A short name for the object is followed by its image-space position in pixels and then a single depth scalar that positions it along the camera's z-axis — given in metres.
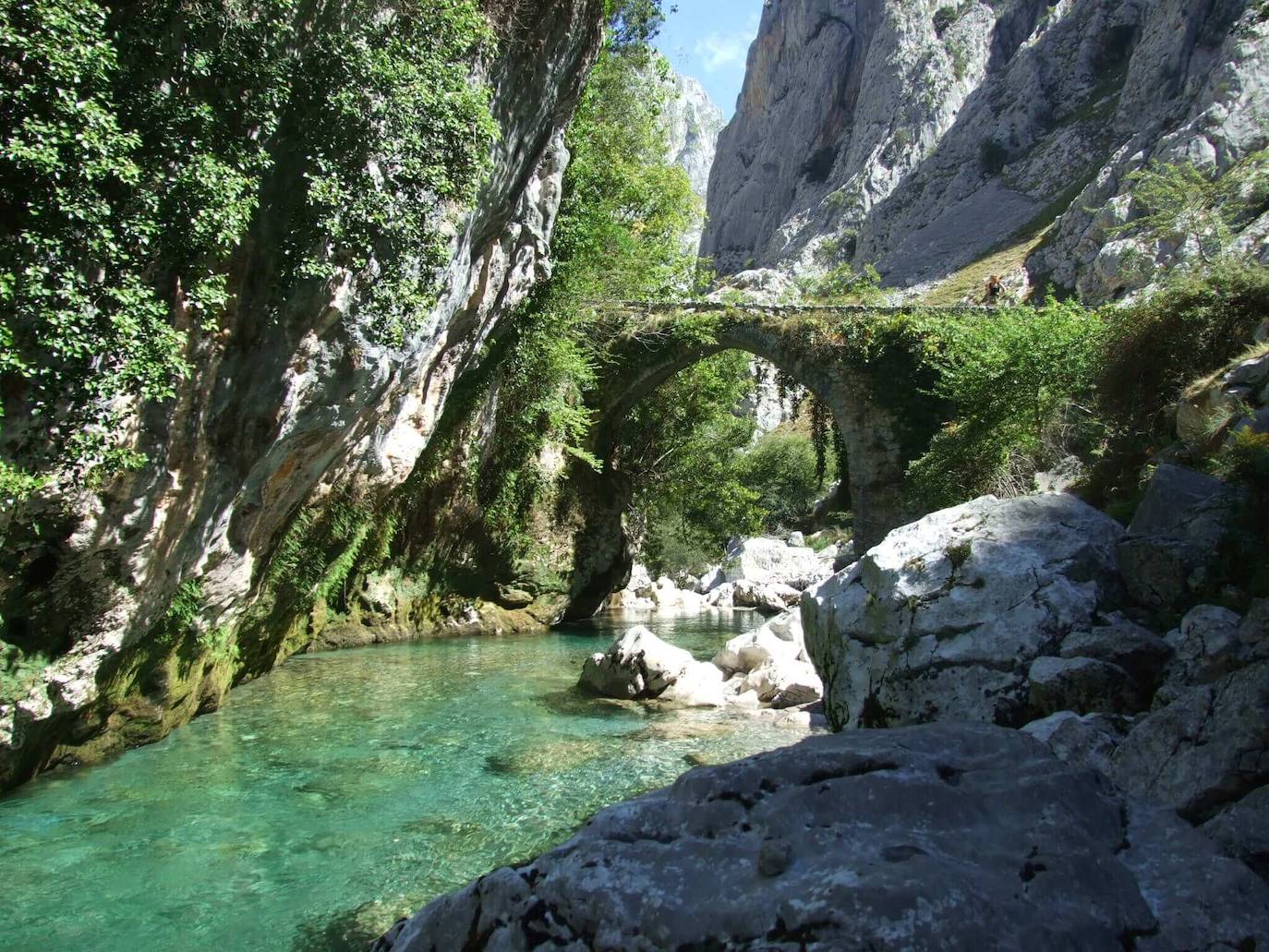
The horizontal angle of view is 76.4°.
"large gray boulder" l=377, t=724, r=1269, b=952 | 2.20
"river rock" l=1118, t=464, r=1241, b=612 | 4.71
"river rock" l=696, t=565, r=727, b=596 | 28.26
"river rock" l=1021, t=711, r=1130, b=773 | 3.42
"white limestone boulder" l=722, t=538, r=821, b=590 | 26.41
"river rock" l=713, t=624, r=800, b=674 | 9.88
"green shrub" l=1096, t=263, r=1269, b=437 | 7.75
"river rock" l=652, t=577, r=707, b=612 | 23.11
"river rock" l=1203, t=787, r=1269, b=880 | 2.49
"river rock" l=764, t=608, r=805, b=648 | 10.73
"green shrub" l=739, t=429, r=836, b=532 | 40.00
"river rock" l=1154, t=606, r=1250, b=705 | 3.62
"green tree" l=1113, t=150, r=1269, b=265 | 14.57
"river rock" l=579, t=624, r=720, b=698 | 9.23
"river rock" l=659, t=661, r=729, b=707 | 8.95
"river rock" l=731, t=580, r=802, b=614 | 22.14
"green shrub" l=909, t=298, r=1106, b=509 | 10.45
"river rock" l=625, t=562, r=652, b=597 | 24.25
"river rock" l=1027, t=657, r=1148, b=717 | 4.11
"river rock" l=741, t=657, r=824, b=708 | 8.68
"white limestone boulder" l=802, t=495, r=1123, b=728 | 4.84
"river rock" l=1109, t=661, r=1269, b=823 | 2.77
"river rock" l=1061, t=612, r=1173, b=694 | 4.20
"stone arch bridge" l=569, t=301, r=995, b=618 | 16.19
